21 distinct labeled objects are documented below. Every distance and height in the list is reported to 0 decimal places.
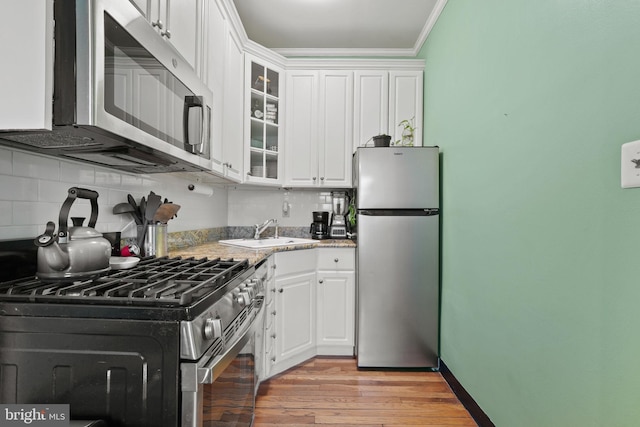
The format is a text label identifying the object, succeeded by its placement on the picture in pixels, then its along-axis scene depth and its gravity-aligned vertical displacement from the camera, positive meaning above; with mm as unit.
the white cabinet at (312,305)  2268 -727
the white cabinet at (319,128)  2896 +755
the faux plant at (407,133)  2859 +716
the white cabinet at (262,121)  2648 +779
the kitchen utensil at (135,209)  1582 -4
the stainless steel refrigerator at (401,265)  2383 -397
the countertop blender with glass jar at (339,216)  2912 -47
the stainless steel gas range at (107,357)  801 -377
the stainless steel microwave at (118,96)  808 +349
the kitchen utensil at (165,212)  1609 -17
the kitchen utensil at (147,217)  1562 -42
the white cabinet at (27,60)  786 +364
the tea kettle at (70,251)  990 -141
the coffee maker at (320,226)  2909 -142
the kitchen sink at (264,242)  2263 -264
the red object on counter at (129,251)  1462 -197
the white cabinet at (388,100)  2889 +1012
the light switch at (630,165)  845 +137
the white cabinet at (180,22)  1188 +810
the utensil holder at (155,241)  1571 -166
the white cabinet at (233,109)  2260 +760
